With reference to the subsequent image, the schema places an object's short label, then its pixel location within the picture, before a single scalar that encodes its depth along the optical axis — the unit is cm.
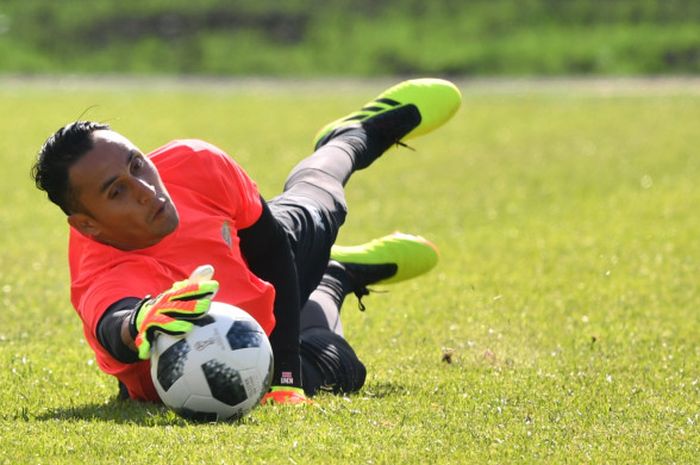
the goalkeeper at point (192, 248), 1240
